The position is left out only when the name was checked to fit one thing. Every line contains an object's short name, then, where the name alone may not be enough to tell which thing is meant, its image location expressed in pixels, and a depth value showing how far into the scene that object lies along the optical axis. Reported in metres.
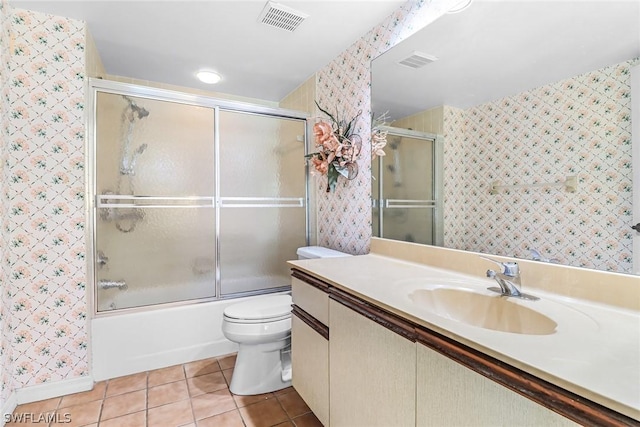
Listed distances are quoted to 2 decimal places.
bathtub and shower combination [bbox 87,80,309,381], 1.98
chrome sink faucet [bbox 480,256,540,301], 1.02
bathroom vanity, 0.56
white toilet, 1.75
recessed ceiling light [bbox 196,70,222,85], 2.57
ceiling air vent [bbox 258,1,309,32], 1.73
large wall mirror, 0.95
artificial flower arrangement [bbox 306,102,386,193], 2.05
